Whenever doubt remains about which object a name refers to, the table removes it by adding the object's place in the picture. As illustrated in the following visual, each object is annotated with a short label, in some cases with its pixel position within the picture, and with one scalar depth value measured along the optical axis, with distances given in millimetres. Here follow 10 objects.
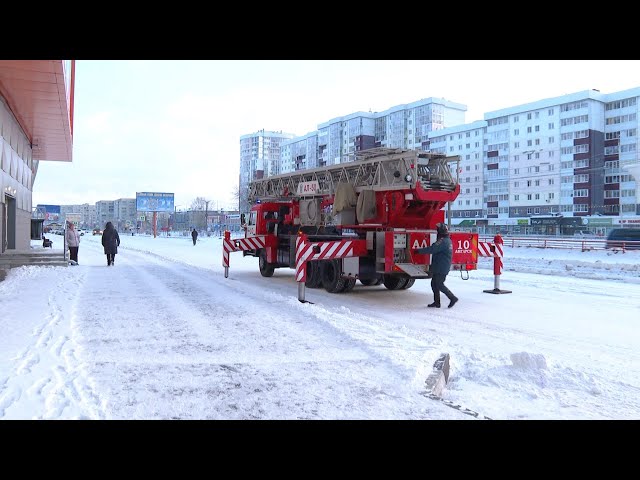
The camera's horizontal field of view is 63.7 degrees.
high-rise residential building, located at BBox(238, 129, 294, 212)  143125
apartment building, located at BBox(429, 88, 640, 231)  72312
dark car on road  33375
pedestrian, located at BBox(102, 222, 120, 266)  21031
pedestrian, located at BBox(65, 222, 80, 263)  21109
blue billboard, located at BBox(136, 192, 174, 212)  72250
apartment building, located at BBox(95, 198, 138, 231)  192750
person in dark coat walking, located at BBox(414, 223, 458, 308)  10273
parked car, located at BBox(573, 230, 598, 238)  57000
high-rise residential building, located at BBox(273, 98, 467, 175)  105750
